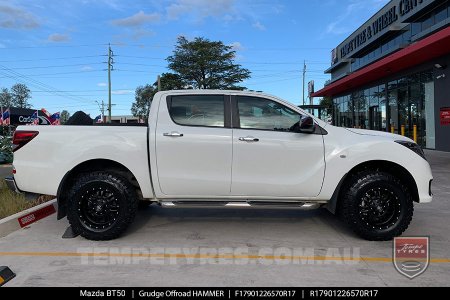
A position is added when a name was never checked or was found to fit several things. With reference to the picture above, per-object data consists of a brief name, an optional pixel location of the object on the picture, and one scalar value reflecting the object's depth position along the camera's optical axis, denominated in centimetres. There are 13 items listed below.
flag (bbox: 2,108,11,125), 2578
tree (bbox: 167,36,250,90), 5588
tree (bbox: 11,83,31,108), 11738
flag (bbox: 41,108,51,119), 1659
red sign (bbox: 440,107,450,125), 1738
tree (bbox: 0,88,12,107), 11157
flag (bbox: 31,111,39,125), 1634
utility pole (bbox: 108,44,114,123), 6248
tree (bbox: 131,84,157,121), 9838
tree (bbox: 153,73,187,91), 5466
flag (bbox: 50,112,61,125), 1761
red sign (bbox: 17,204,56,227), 624
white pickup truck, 537
